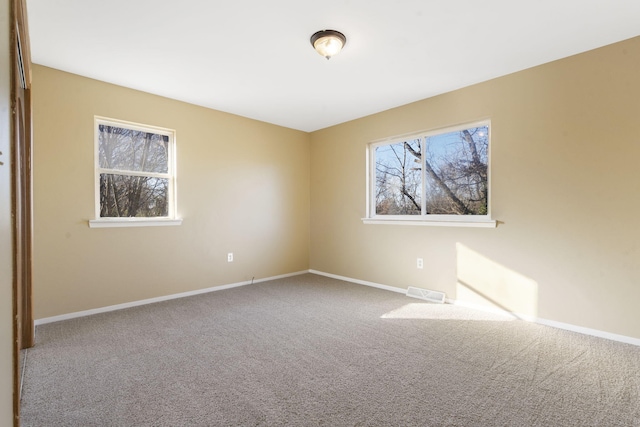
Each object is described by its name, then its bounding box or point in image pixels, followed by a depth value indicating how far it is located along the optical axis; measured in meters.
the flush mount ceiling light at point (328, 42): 2.41
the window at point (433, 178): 3.46
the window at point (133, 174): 3.35
